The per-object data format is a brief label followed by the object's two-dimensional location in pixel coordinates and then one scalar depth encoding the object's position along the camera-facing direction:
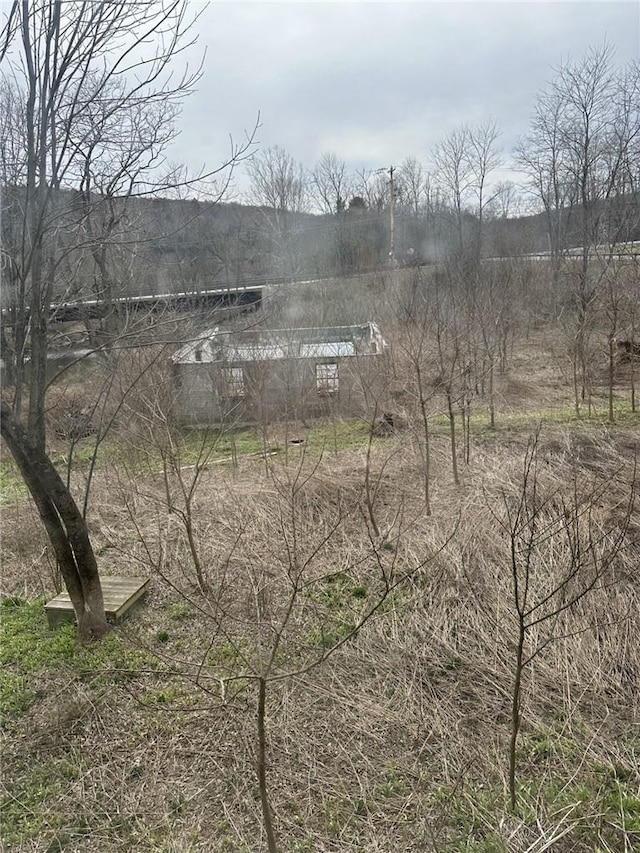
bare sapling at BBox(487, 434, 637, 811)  3.44
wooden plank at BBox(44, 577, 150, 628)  3.90
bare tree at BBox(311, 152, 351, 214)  26.35
